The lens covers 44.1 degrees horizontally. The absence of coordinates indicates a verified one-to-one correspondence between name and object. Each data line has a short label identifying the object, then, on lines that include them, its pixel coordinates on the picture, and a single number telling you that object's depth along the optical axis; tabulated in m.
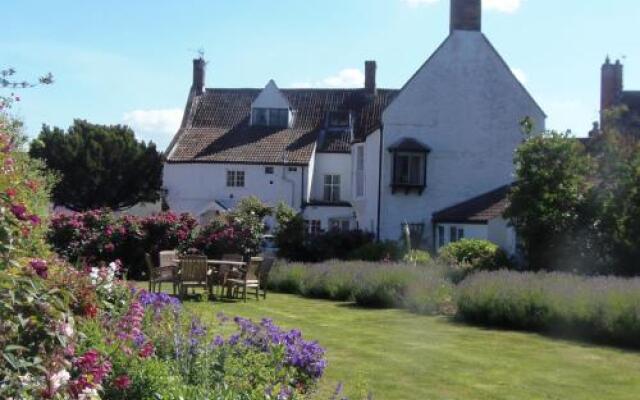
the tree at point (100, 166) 55.44
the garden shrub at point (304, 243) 32.03
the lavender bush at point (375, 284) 18.19
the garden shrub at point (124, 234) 26.73
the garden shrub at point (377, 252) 28.77
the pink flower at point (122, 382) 5.42
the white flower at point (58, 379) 4.16
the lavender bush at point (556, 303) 13.88
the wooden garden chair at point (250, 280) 20.11
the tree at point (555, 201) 22.91
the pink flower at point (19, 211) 4.66
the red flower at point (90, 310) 6.11
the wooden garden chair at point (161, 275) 19.50
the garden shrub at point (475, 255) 24.52
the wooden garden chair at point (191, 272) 19.64
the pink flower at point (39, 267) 4.81
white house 35.09
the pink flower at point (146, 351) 6.19
